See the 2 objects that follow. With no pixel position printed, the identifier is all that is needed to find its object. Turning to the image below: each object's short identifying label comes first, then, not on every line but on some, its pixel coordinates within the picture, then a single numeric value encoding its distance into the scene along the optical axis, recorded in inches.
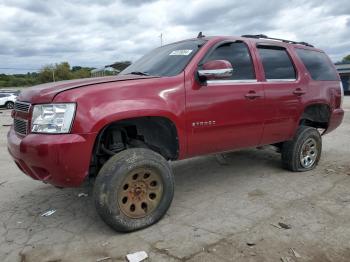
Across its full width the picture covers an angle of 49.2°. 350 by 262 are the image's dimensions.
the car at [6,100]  1212.5
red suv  136.8
